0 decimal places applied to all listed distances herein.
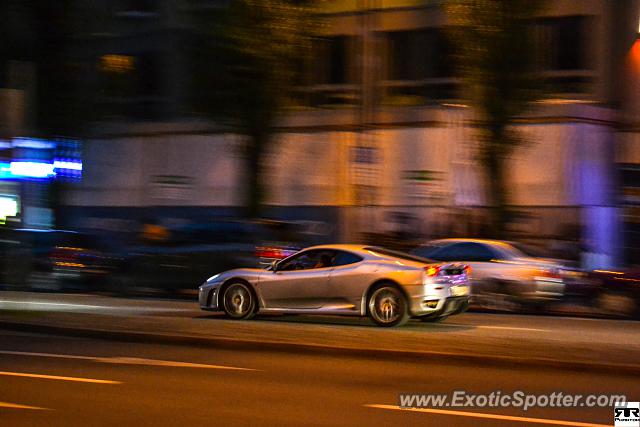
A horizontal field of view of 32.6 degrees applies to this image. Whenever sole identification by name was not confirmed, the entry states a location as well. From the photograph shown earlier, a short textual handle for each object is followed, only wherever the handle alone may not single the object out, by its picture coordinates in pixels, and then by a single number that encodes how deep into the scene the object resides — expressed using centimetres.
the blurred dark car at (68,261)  2494
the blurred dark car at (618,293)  2019
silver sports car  1625
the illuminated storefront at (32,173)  1838
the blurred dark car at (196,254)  2189
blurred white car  2002
